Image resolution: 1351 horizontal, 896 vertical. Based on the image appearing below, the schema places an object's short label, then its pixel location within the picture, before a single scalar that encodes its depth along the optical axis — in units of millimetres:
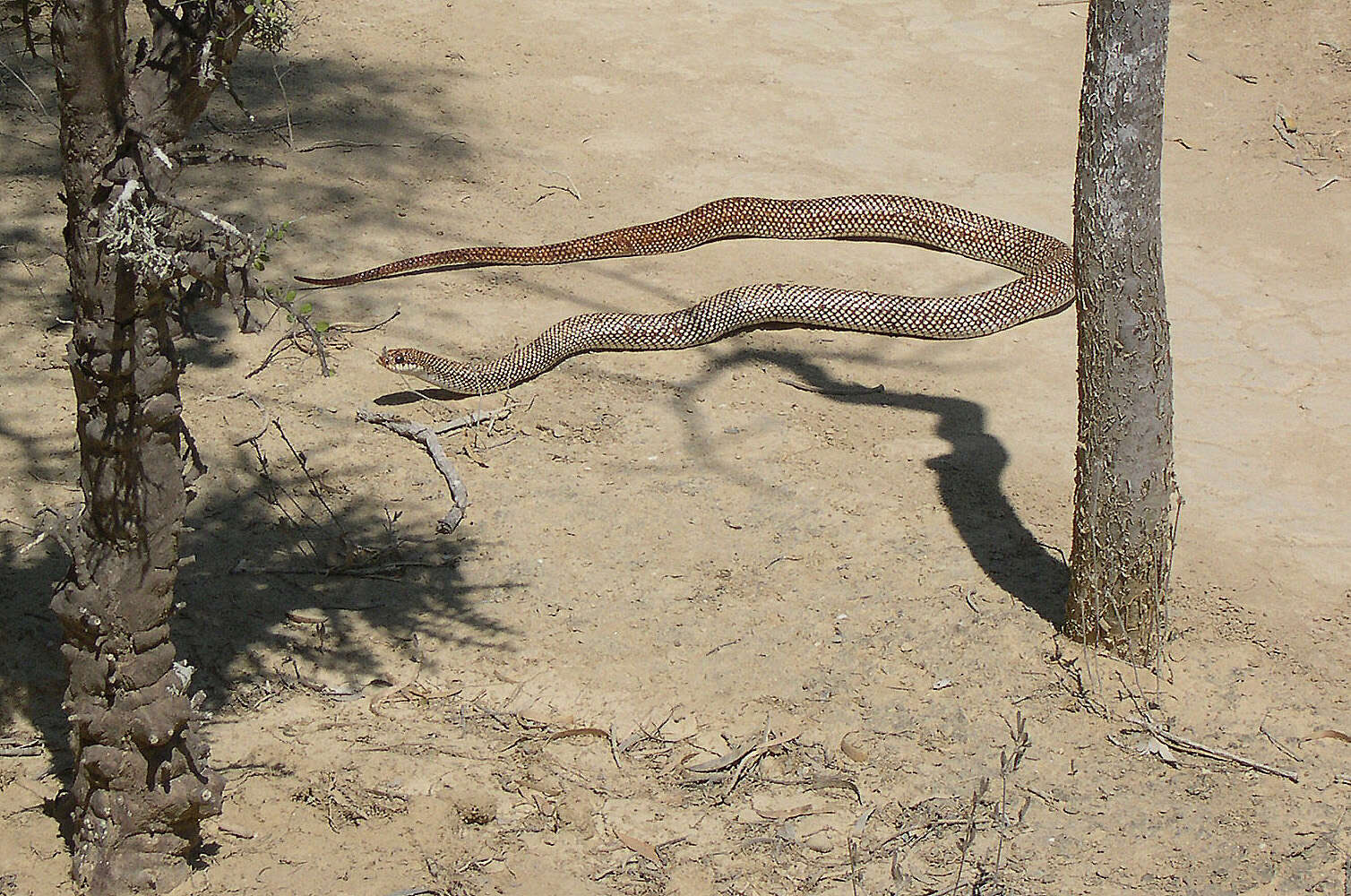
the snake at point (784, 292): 6930
